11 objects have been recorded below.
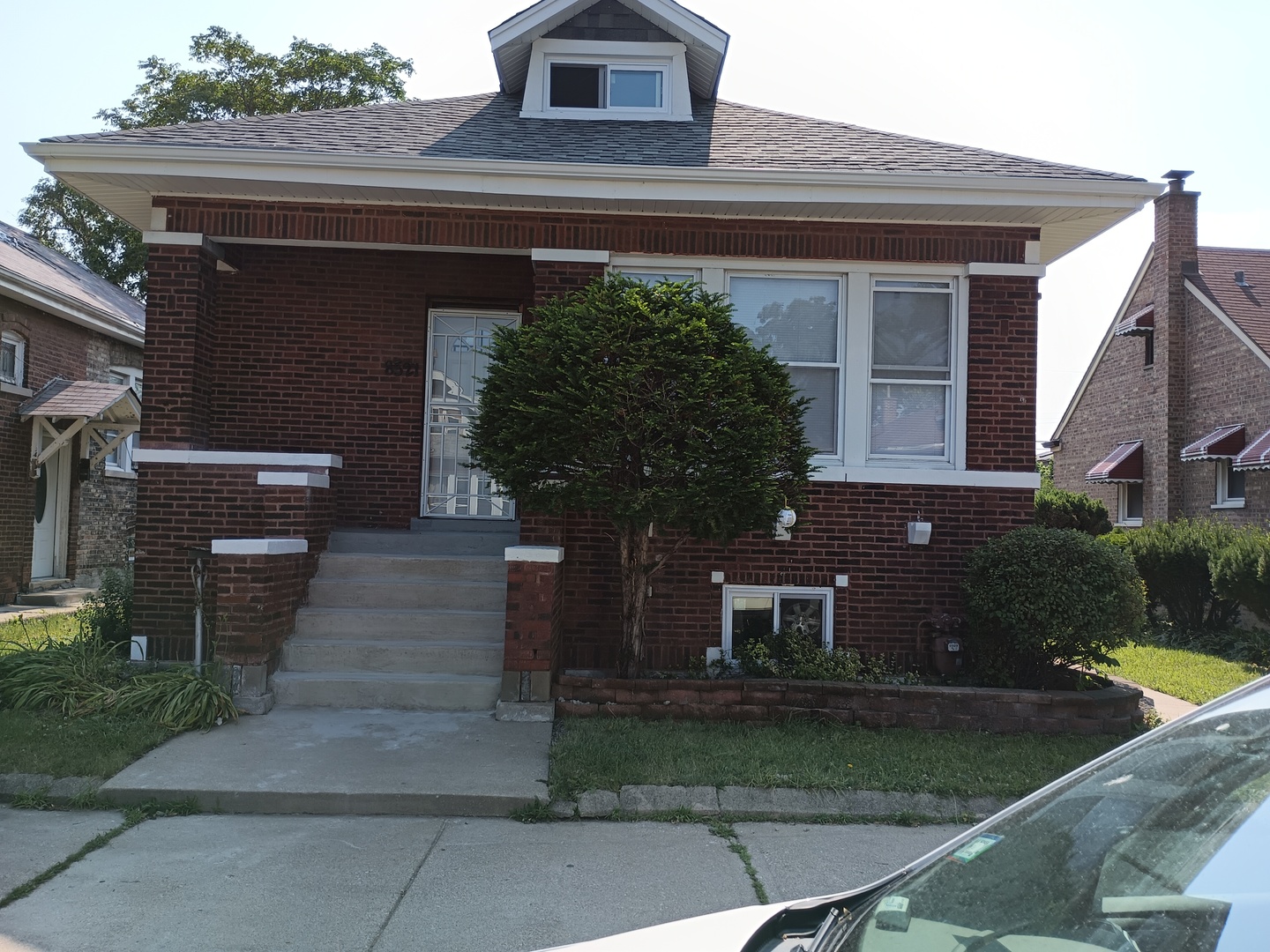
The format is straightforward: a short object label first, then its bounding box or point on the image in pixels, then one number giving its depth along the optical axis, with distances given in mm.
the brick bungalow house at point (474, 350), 7734
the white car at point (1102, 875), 1415
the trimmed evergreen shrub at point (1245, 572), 11117
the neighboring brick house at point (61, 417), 14500
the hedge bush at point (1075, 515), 15367
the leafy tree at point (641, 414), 6680
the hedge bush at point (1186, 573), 12867
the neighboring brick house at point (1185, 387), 15984
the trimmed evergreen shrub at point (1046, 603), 7160
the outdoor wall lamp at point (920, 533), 8133
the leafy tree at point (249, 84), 24875
